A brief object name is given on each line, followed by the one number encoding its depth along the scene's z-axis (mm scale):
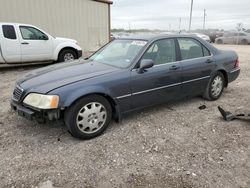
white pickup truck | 6421
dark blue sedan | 2558
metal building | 8754
